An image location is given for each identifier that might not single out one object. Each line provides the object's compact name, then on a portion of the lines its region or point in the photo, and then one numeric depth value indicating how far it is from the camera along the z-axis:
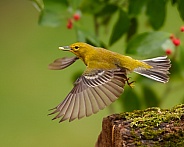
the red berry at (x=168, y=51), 7.73
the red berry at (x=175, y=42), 7.93
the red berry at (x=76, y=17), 8.14
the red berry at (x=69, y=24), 8.11
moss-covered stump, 5.27
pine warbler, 5.81
